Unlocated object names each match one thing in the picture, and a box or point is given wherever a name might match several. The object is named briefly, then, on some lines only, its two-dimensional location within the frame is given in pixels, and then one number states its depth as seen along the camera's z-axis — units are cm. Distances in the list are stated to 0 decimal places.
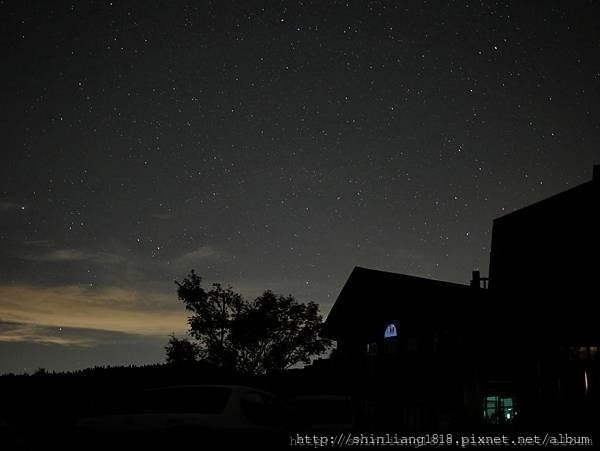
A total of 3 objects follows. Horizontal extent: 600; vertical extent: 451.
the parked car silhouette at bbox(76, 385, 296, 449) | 867
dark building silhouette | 2333
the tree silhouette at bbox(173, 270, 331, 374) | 4847
